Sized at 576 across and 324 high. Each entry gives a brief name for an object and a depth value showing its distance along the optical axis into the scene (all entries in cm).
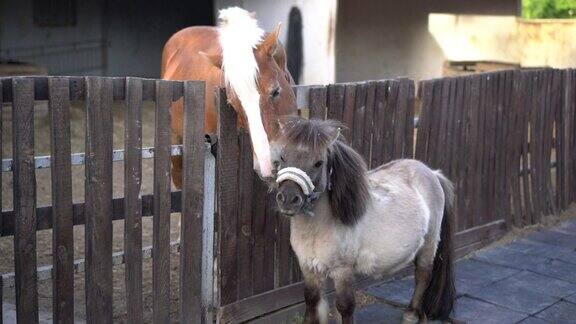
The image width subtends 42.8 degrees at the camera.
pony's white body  392
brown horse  407
